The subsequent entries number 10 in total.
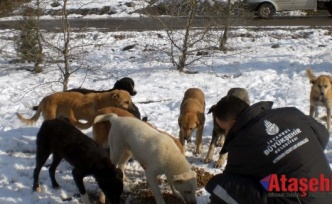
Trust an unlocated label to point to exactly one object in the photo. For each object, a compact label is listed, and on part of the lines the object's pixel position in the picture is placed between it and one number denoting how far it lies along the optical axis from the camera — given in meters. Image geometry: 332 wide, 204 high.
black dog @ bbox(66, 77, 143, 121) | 8.44
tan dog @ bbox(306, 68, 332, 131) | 8.08
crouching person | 3.80
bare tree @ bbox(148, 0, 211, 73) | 11.55
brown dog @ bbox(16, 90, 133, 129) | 7.30
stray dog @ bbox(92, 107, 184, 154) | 6.39
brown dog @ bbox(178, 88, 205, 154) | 6.76
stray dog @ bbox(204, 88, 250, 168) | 6.53
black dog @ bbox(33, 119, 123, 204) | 5.14
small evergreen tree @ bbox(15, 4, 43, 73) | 11.48
